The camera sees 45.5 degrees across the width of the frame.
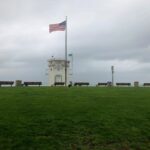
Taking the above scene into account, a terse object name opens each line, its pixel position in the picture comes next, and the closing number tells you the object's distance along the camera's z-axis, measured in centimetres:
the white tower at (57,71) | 3490
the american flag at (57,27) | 2438
